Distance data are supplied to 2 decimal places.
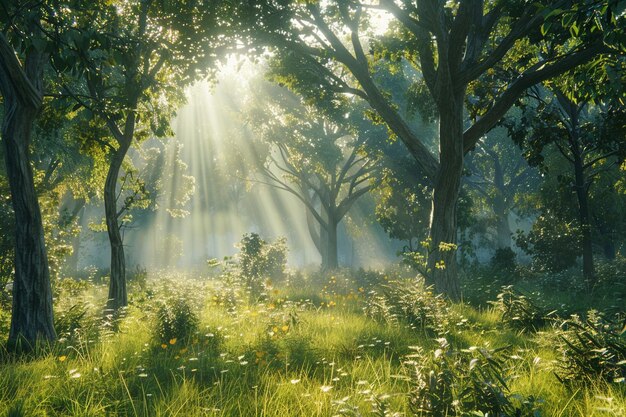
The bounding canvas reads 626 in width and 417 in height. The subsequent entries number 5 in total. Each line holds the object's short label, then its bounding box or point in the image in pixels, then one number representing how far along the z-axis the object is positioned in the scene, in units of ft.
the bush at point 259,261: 52.90
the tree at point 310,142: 83.82
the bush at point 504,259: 62.54
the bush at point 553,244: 57.62
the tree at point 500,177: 106.52
